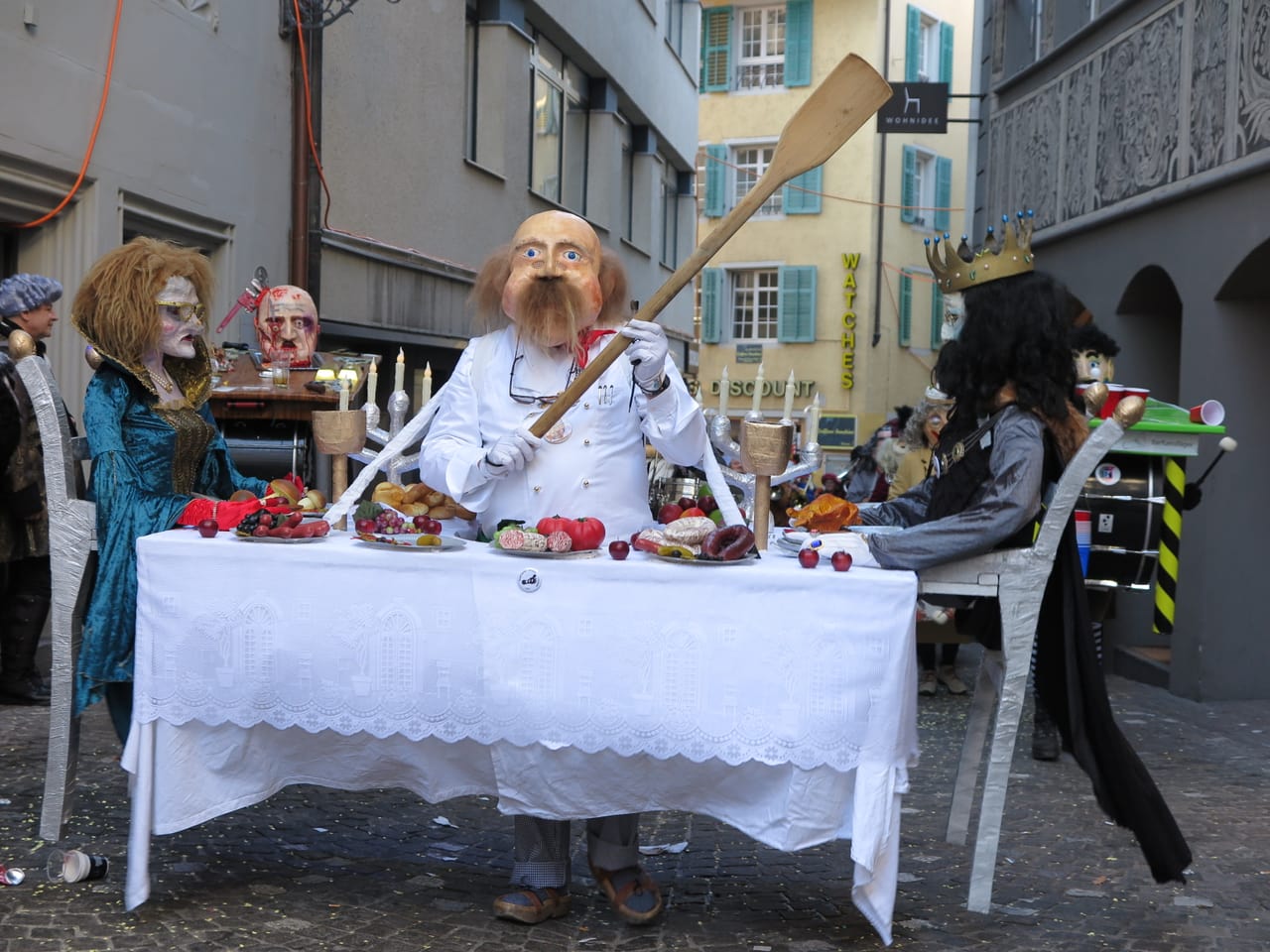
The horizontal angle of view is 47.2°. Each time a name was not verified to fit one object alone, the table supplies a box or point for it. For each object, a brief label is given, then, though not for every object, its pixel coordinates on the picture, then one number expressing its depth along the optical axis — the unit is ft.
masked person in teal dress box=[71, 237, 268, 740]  13.46
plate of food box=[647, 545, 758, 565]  11.32
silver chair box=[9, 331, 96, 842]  13.29
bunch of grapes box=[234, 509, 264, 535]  12.09
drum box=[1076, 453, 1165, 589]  21.07
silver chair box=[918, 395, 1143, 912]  11.89
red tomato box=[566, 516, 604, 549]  11.71
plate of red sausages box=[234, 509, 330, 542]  12.04
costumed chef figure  12.44
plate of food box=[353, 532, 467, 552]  11.87
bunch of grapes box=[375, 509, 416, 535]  12.26
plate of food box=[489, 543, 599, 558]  11.58
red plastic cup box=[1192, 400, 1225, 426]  16.47
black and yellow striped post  21.35
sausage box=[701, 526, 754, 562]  11.33
